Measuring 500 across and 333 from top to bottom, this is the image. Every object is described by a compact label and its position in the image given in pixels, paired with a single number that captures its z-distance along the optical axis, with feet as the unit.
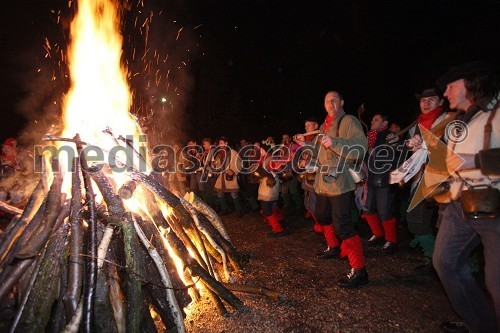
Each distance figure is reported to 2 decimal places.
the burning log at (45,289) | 9.27
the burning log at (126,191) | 12.40
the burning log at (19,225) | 11.10
